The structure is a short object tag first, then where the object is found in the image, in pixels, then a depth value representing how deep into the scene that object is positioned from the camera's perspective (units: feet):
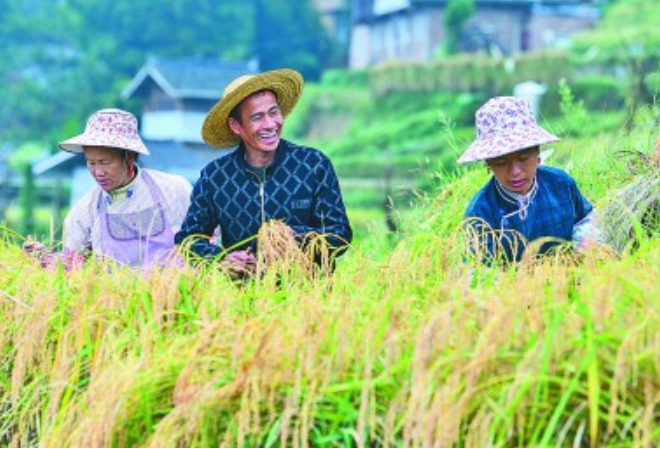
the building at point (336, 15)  248.32
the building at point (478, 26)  199.72
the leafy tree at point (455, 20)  187.62
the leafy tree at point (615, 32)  161.89
